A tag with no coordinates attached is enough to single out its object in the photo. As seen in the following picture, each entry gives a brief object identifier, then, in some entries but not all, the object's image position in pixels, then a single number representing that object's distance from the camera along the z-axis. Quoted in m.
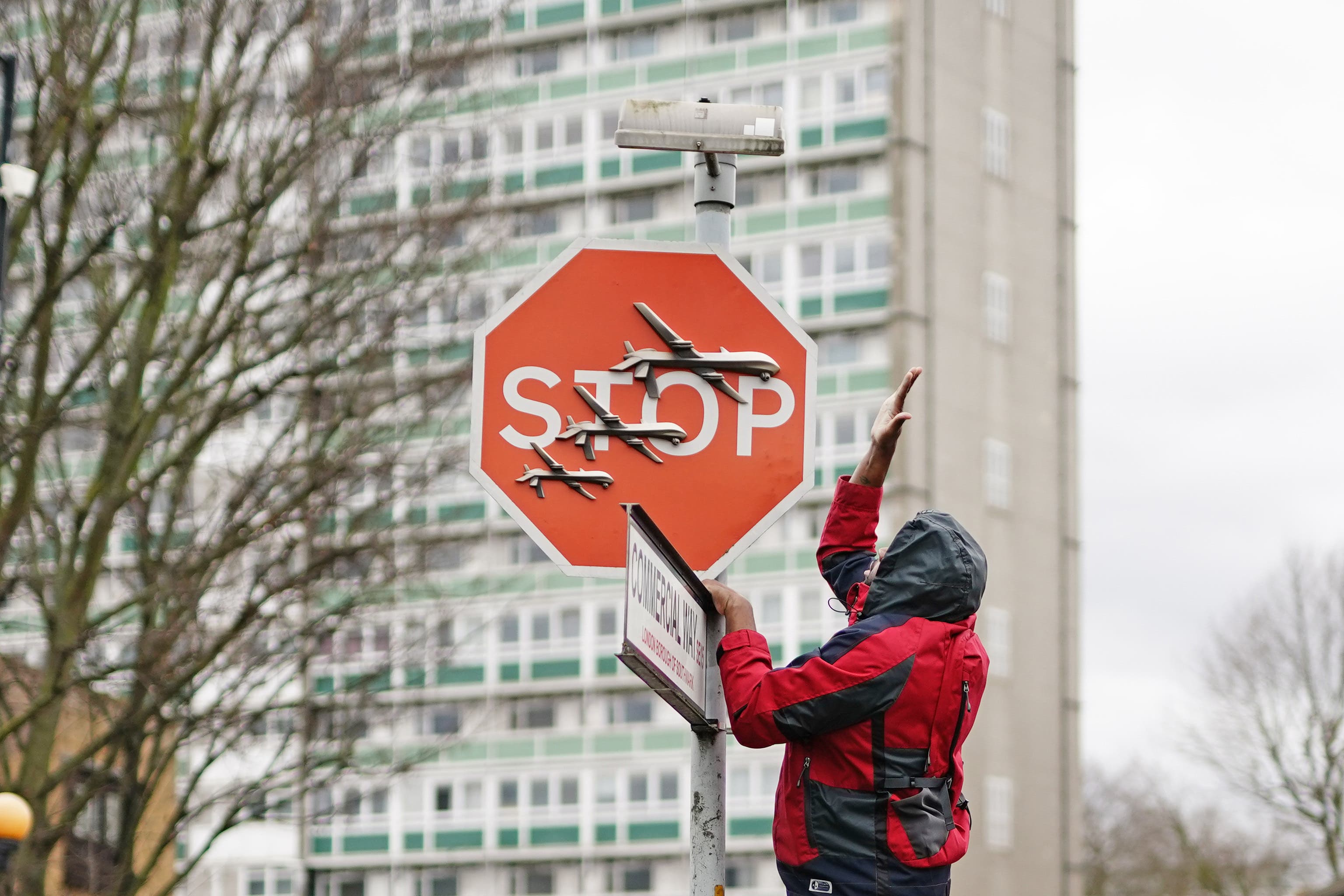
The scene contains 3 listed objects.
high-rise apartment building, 57.25
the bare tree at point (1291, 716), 46.16
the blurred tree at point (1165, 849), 55.56
